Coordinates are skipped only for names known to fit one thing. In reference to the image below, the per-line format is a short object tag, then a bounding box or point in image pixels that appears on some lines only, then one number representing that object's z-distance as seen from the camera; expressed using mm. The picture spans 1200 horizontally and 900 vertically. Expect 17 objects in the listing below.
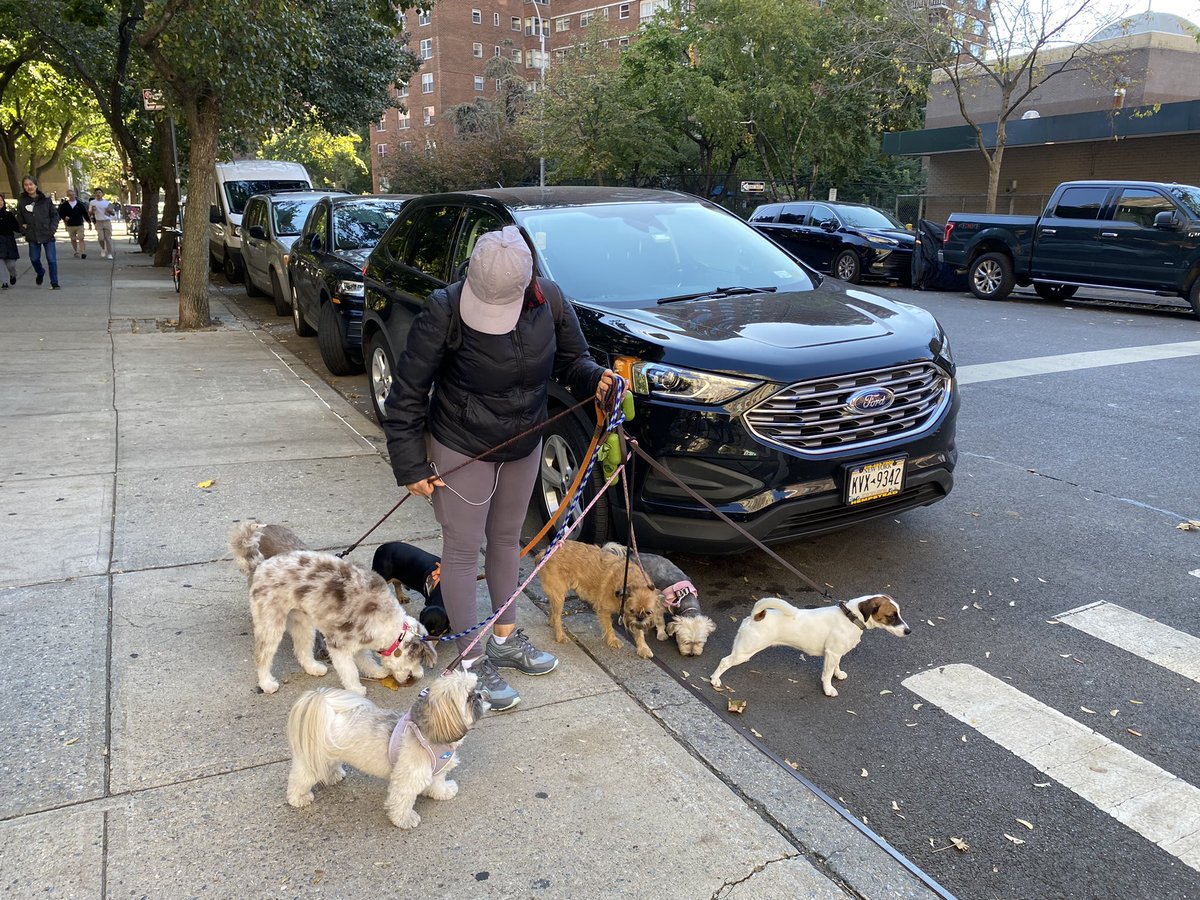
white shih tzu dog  2754
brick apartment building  74312
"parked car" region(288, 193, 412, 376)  9281
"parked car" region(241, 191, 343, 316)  13820
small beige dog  3980
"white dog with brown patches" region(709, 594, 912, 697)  3654
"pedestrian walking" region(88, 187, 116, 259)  26344
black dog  3982
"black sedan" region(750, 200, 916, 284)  18250
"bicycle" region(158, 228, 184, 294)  16281
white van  19000
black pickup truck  13641
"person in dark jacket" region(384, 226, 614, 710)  3189
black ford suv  4215
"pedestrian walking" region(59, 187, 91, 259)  24609
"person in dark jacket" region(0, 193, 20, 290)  16516
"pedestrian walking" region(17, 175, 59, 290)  16031
